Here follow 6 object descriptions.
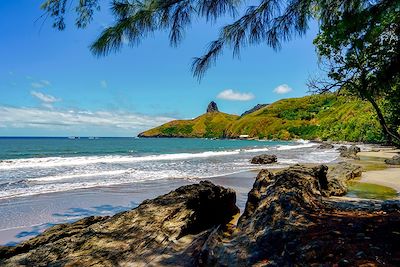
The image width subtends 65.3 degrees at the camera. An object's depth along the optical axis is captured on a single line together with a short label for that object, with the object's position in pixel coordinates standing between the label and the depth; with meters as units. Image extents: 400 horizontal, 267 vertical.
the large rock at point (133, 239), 3.99
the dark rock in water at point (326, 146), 59.75
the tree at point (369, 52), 3.32
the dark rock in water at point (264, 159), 28.47
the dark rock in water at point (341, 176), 10.99
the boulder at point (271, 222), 3.84
